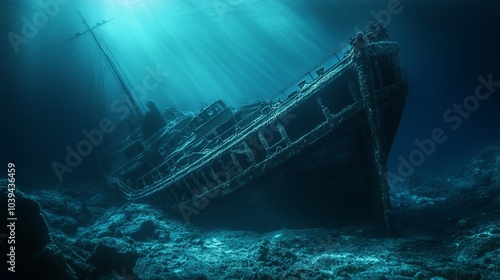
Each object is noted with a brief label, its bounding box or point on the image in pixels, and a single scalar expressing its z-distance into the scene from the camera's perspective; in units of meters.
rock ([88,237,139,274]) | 6.96
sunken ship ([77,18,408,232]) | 7.66
